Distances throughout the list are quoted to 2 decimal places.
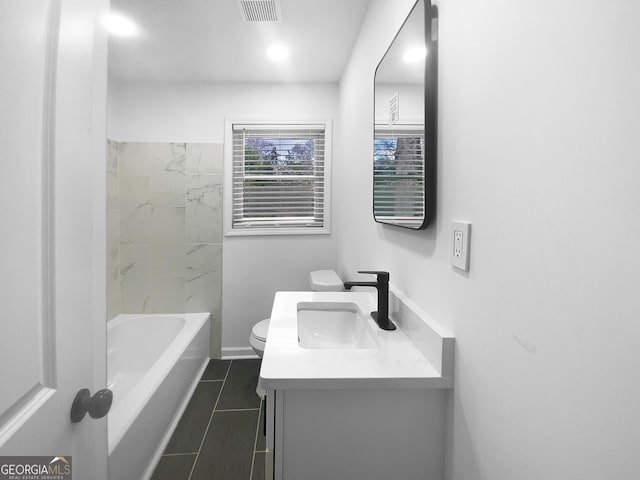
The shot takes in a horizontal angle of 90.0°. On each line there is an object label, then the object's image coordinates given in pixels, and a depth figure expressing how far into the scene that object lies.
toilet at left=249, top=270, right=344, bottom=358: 2.27
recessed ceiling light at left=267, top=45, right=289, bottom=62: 2.28
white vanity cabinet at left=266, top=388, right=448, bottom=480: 0.86
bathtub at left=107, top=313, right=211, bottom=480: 1.47
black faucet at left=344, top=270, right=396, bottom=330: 1.27
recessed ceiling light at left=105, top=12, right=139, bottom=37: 1.93
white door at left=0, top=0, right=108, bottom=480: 0.47
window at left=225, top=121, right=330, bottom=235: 2.89
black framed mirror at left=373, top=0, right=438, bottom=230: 1.01
